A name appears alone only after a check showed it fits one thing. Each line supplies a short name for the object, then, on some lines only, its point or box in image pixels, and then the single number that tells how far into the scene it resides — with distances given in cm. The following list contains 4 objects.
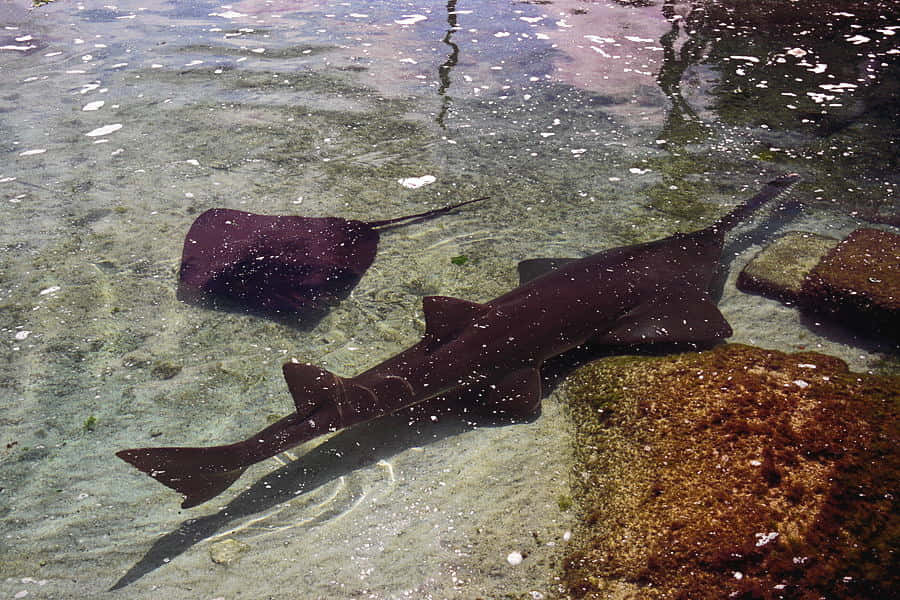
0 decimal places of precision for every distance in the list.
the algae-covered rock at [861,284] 404
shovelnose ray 302
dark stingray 453
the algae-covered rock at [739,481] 234
